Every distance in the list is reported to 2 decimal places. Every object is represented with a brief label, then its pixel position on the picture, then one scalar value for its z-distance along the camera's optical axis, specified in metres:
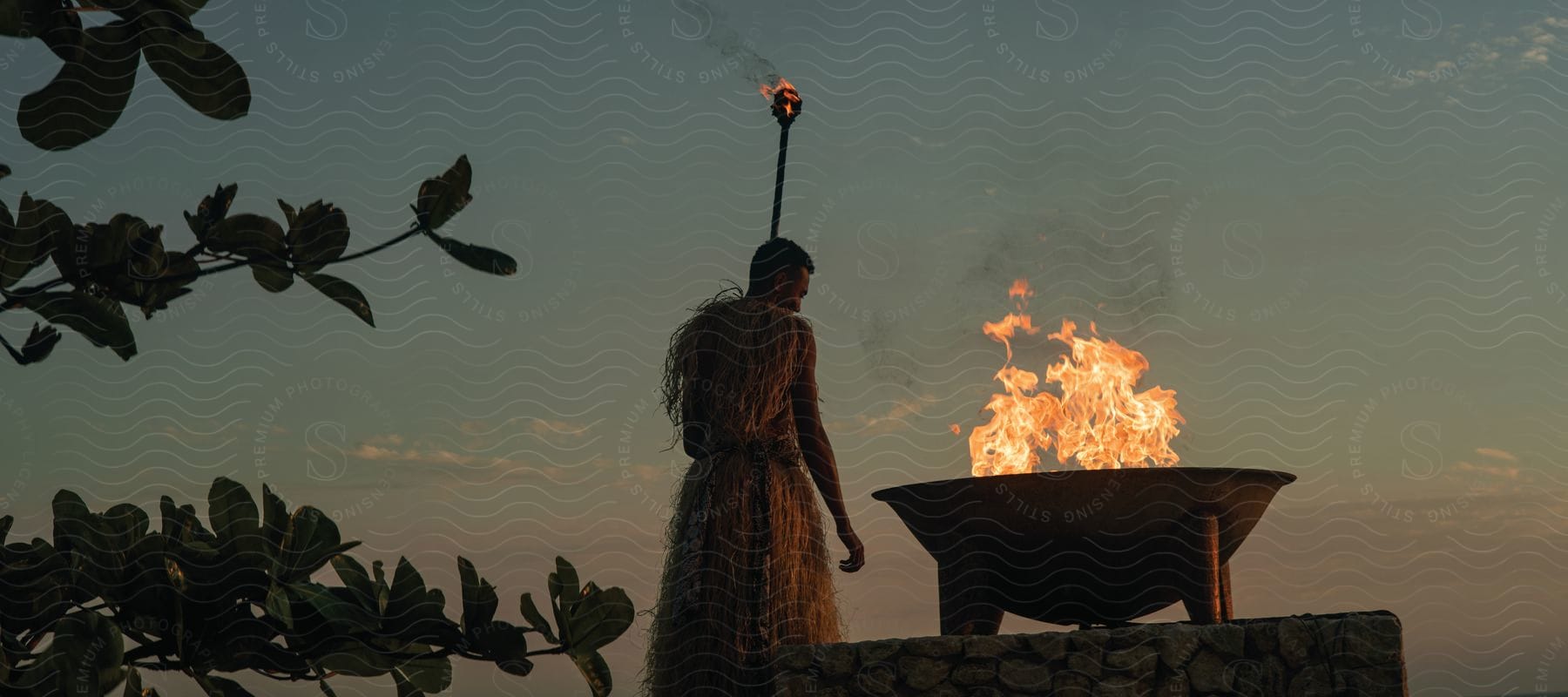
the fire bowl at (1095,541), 4.77
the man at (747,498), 4.74
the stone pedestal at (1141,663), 4.39
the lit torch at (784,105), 5.48
